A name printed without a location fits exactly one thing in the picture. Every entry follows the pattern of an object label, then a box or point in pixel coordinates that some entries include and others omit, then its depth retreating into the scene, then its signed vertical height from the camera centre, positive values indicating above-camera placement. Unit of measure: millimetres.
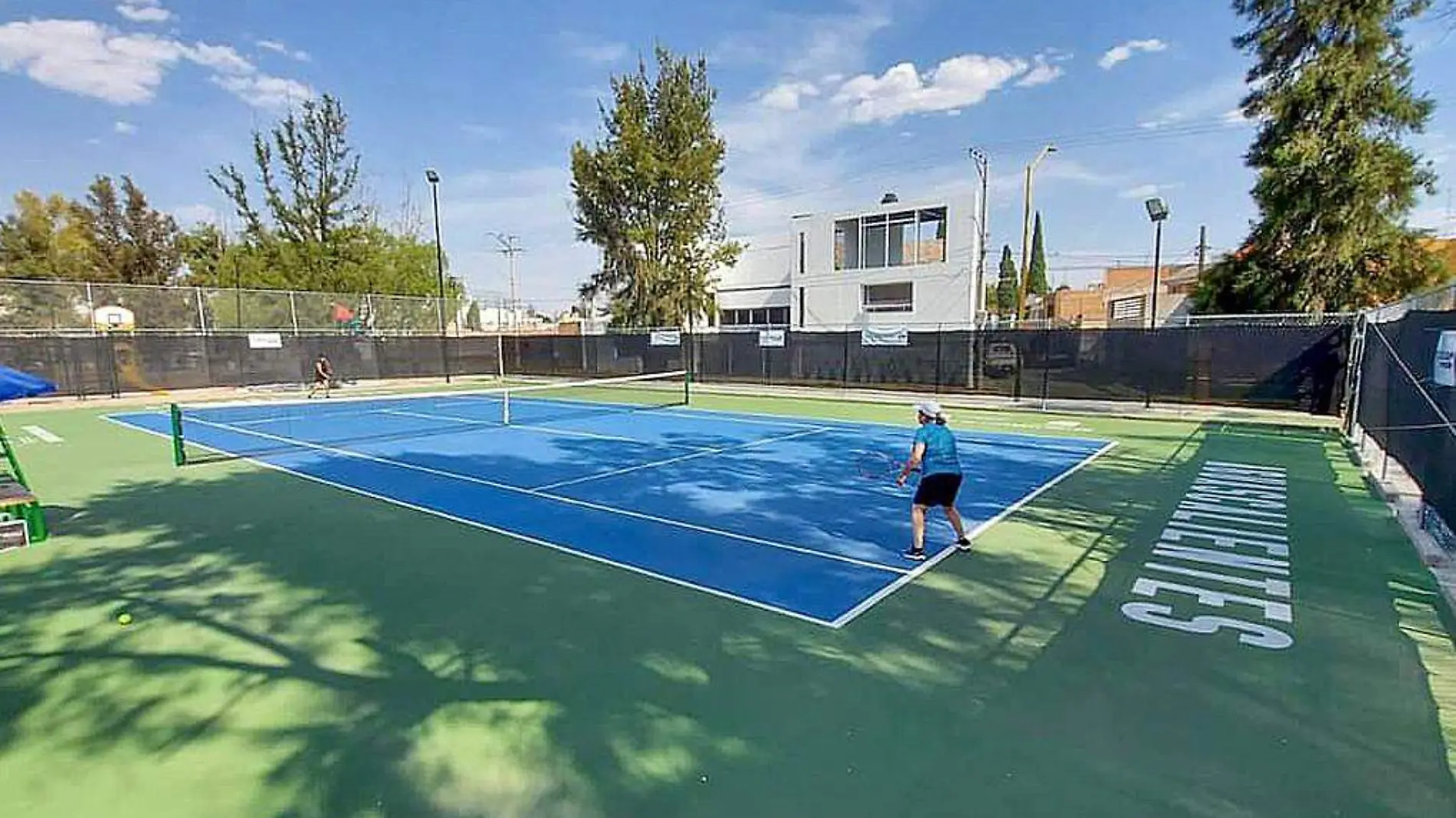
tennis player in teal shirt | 5895 -1123
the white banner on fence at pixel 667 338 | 28578 +123
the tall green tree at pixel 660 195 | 33344 +7356
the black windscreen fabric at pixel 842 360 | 16719 -681
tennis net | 13312 -1904
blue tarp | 6914 -377
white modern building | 30094 +3318
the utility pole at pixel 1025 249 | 25781 +3347
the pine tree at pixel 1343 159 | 18578 +4776
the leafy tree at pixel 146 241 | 45219 +7199
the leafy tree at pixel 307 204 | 34719 +7334
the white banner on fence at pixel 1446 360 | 6293 -280
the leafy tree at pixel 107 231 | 44062 +7785
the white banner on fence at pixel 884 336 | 22984 +52
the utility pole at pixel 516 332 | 34250 +602
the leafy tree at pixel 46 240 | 42312 +7001
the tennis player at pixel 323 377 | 23266 -1109
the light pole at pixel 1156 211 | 25391 +4625
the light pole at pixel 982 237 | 29688 +4441
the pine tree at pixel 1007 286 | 61562 +4577
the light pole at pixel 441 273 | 30422 +3146
